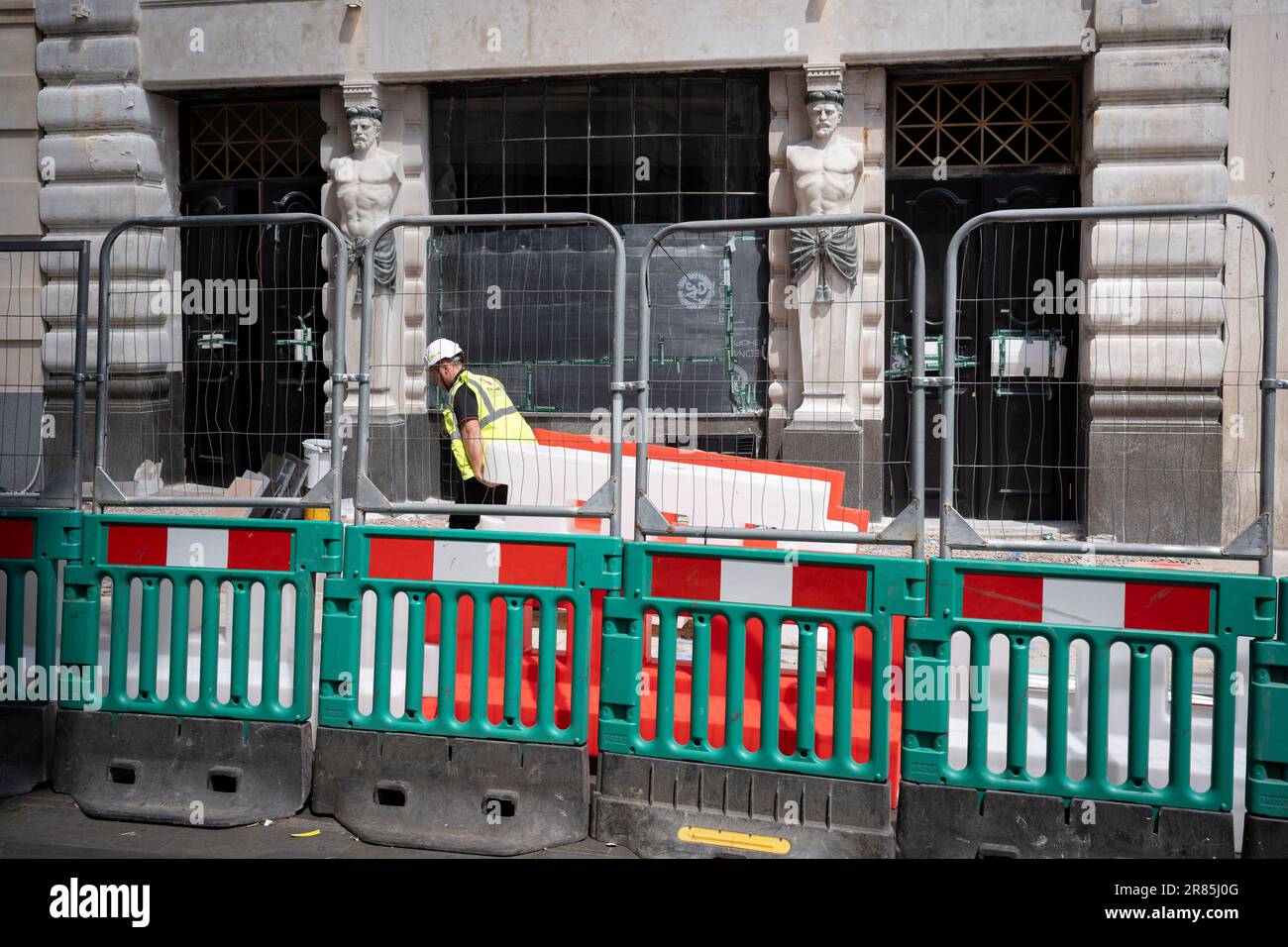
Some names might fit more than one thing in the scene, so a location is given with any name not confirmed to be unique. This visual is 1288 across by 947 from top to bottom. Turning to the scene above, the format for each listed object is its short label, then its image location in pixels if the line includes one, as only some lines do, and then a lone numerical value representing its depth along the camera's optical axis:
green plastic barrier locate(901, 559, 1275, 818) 4.44
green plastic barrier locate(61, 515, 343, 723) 5.26
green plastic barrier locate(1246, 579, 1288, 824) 4.40
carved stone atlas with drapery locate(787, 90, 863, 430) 10.95
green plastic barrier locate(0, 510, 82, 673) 5.54
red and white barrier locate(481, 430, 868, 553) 7.39
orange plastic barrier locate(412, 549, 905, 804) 5.04
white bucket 8.53
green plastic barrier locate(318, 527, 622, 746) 5.02
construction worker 7.21
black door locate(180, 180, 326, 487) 6.96
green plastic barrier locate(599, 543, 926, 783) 4.74
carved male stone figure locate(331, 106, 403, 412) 11.87
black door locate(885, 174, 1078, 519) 10.01
